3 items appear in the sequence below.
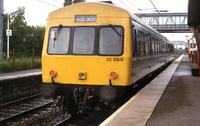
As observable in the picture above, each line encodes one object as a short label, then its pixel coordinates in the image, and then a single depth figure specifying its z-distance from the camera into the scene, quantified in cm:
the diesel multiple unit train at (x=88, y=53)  719
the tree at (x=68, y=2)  3576
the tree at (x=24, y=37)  3847
